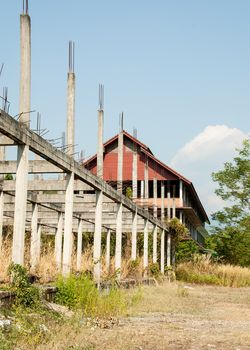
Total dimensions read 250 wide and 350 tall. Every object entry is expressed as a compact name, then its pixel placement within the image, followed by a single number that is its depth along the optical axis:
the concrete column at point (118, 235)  18.42
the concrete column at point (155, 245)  26.96
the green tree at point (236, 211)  39.69
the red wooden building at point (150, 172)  42.62
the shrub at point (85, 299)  10.52
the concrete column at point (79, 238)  23.79
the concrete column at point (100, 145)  16.72
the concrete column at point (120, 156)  20.41
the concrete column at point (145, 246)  24.39
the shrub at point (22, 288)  8.89
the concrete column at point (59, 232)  20.45
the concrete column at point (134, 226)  21.34
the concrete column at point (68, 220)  12.70
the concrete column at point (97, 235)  15.08
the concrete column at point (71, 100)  13.87
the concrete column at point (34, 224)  16.72
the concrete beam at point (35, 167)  12.75
